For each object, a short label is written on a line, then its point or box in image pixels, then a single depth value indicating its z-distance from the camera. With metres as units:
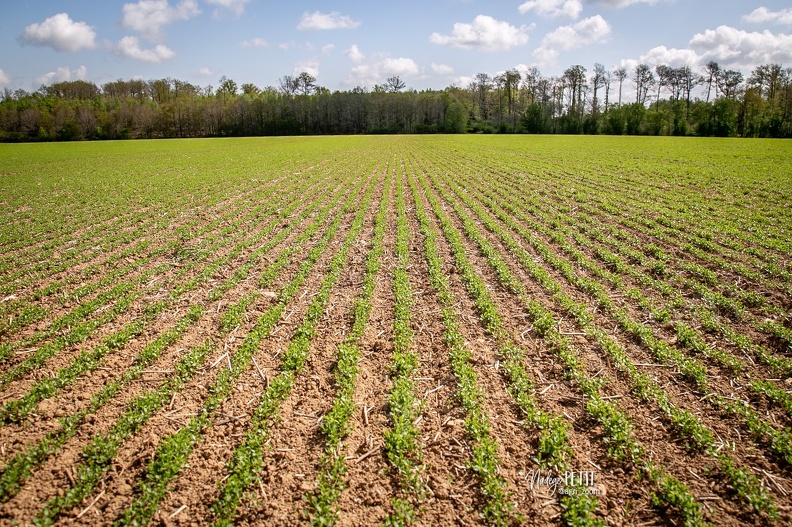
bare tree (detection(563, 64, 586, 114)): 119.06
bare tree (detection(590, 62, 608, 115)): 118.31
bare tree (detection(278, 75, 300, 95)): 151.88
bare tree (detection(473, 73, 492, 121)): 140.12
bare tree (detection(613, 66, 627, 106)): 116.16
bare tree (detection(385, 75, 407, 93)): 151.62
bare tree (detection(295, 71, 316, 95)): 151.62
